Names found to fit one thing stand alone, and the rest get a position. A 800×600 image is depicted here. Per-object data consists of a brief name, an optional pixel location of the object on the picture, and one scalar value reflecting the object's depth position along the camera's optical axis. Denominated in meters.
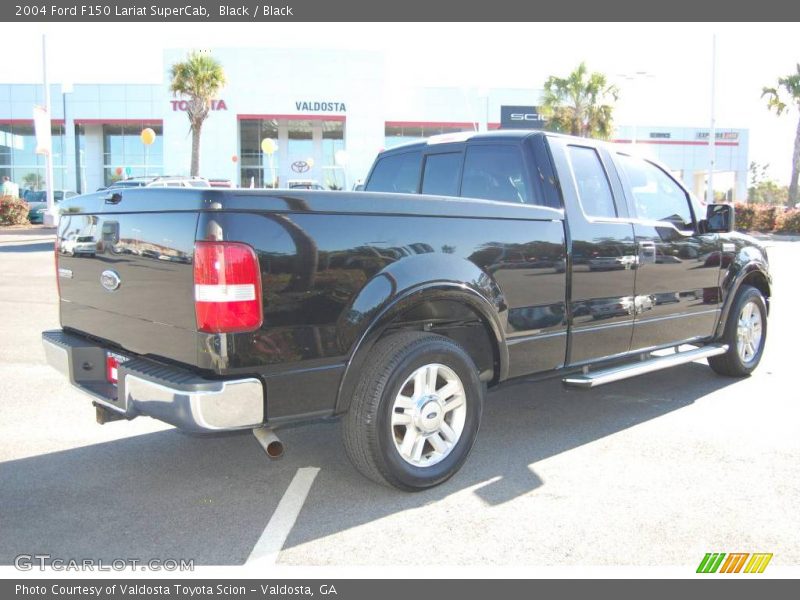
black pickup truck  3.06
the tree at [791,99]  37.09
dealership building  40.94
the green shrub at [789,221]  31.19
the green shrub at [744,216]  32.19
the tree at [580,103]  35.19
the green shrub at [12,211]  25.55
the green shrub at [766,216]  32.19
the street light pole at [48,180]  26.72
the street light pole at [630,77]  30.33
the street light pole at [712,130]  29.72
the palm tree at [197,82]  29.86
